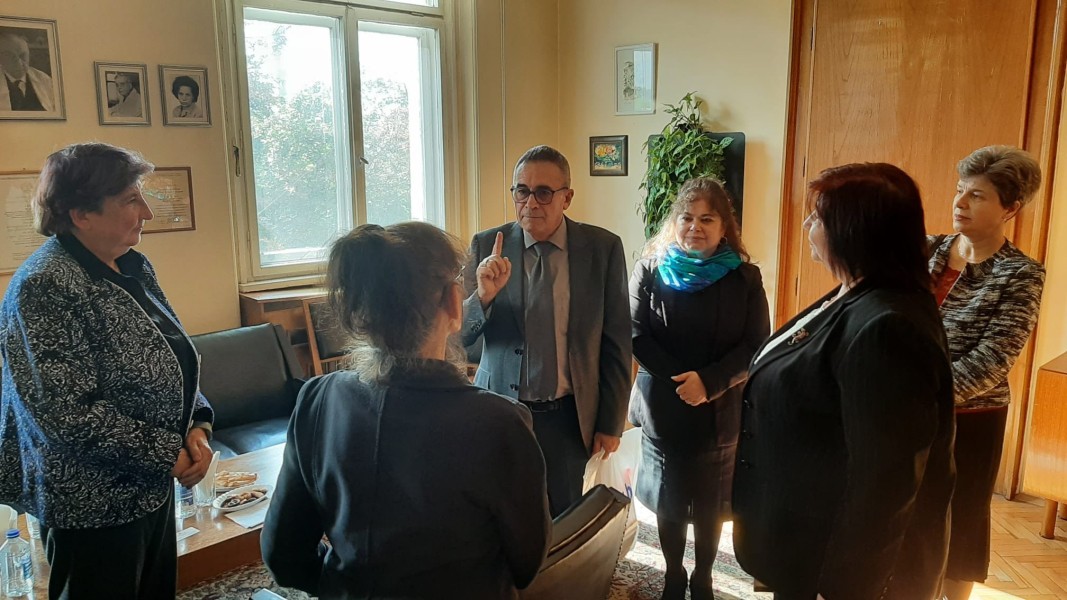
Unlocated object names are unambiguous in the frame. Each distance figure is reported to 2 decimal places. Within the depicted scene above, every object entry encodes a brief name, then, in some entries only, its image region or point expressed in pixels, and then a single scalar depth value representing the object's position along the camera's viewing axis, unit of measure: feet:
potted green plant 13.17
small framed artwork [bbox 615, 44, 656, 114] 14.29
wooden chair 12.83
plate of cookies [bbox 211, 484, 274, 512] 8.03
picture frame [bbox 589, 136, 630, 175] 15.09
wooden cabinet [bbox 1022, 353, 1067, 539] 9.10
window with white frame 12.91
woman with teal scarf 7.43
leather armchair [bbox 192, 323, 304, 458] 11.19
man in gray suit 6.91
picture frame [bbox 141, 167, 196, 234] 11.58
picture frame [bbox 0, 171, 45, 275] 10.39
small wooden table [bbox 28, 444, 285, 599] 7.28
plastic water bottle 6.79
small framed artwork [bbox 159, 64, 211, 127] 11.57
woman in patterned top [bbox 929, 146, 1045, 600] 6.24
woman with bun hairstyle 3.61
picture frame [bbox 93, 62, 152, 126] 11.01
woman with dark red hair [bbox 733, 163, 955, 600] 4.06
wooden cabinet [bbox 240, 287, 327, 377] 12.53
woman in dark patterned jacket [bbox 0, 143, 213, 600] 4.88
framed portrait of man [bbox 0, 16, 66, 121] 10.18
